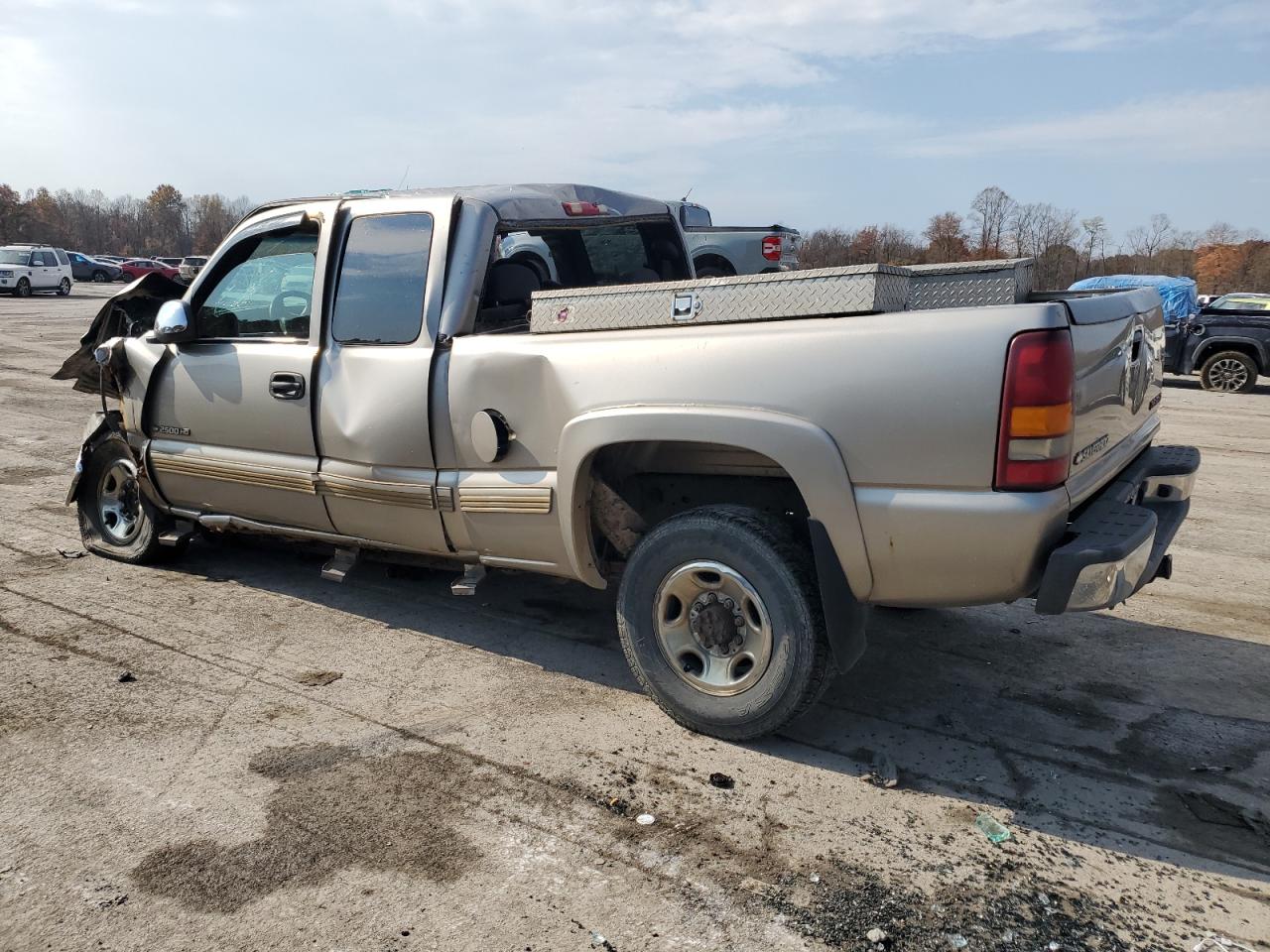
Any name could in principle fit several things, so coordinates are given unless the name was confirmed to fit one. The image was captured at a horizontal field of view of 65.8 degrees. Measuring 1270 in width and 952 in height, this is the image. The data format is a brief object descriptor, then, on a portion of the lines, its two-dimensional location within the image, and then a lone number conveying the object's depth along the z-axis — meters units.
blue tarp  21.62
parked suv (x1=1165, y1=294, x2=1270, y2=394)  15.49
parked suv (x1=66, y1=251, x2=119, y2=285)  46.72
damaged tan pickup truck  2.96
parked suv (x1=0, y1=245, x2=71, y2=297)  34.00
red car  48.01
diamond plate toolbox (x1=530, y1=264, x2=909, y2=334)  3.14
